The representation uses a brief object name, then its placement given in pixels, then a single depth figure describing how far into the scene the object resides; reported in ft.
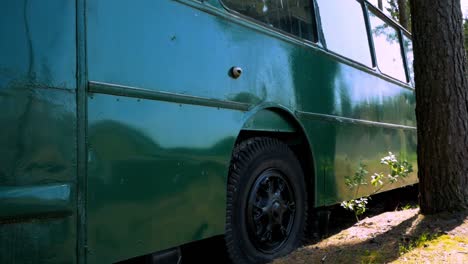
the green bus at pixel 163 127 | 6.31
